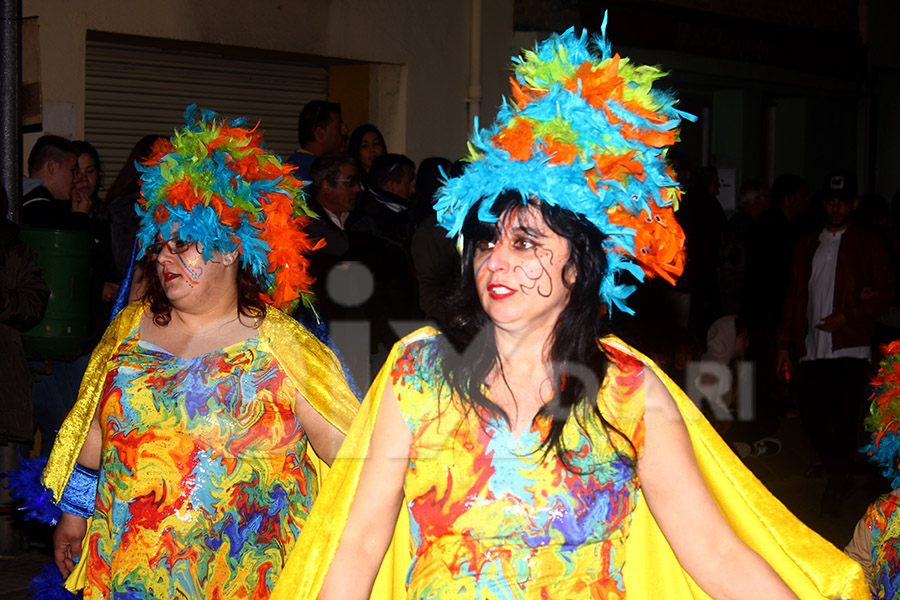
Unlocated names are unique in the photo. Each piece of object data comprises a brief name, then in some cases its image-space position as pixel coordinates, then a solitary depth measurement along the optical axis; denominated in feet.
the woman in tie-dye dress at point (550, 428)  8.48
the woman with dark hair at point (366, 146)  30.01
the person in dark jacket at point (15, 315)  18.56
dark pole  20.40
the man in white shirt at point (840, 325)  26.71
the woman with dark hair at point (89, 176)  23.07
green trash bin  19.92
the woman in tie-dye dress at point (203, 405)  11.84
